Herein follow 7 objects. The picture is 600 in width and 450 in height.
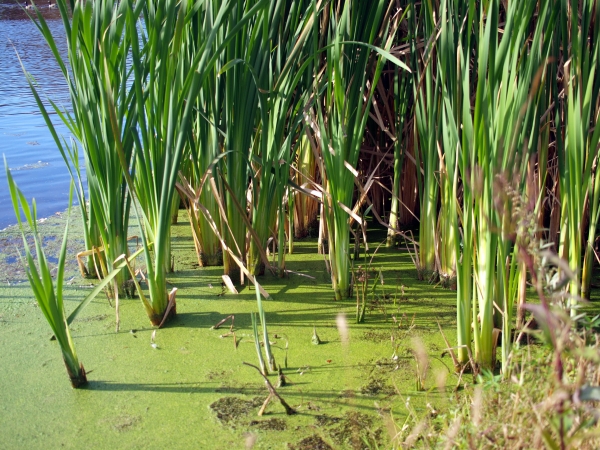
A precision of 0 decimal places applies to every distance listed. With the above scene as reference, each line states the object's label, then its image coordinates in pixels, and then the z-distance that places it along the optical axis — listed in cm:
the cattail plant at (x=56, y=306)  297
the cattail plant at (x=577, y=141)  309
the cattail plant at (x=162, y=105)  313
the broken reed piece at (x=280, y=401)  298
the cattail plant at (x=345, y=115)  333
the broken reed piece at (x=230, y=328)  326
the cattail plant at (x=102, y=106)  316
